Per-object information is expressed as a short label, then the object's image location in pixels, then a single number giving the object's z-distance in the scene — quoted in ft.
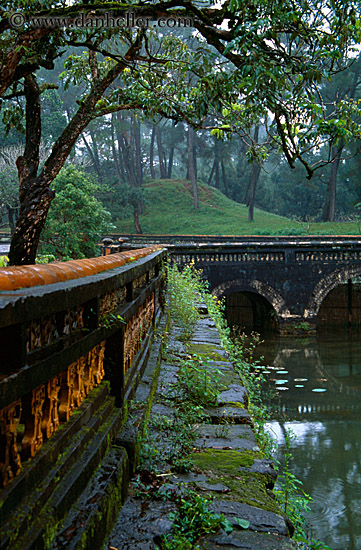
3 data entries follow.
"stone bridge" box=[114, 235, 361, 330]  51.98
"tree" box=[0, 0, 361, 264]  17.90
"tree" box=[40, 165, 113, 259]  55.21
